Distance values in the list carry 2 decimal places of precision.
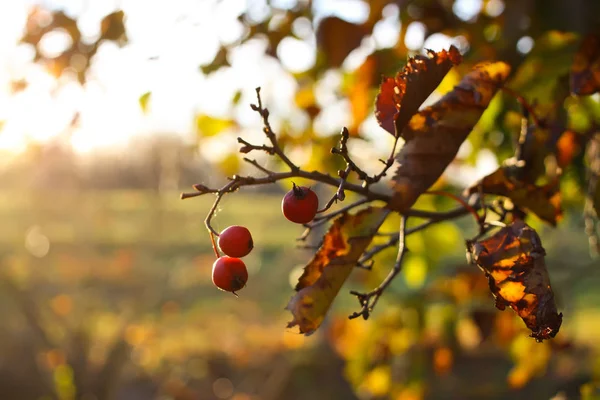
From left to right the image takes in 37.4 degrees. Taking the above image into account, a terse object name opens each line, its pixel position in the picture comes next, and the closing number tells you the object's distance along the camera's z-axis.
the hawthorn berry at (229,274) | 0.28
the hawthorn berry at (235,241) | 0.28
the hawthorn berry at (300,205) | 0.26
